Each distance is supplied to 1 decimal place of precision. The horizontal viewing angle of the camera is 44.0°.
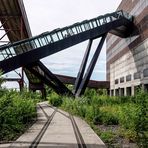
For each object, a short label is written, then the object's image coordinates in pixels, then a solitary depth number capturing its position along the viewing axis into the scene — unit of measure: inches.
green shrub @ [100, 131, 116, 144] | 256.7
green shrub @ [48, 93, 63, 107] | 917.8
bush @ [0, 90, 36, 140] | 271.2
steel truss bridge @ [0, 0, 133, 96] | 667.6
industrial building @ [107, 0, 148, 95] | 993.8
